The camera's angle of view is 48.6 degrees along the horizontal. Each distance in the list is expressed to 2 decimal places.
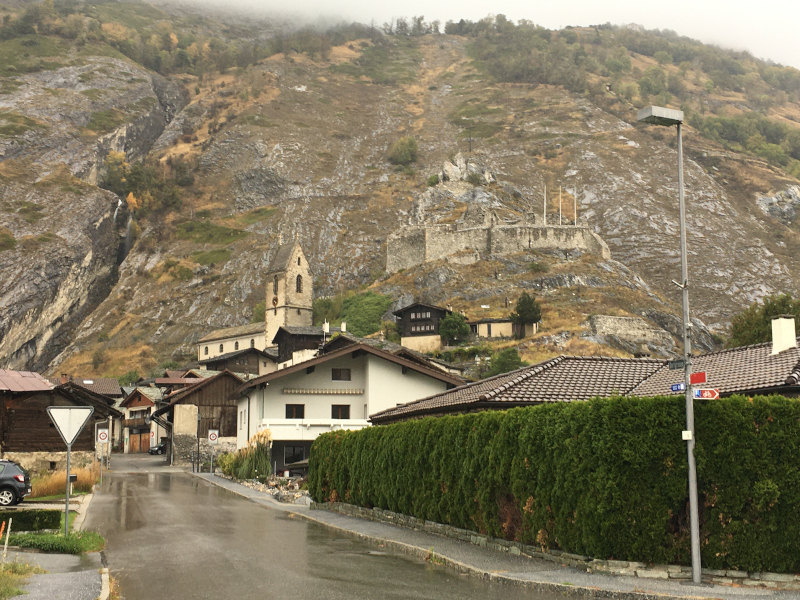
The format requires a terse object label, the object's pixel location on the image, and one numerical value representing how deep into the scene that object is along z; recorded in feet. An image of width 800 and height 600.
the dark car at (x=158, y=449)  255.09
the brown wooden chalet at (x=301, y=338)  283.59
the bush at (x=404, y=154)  645.92
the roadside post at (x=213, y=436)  151.53
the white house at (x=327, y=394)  158.20
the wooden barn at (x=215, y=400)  199.21
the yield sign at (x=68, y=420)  59.31
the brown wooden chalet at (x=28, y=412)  127.85
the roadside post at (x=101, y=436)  131.95
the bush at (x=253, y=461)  141.69
